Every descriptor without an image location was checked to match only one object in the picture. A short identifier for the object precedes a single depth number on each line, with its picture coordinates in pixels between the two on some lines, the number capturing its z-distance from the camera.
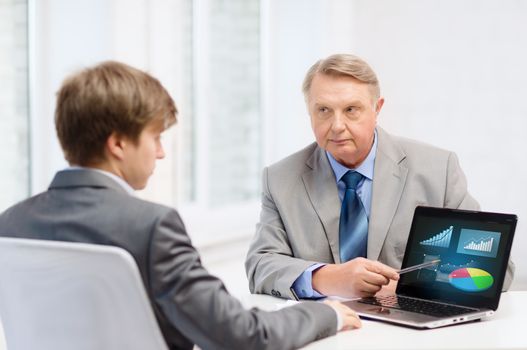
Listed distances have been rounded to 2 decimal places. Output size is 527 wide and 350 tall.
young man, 1.75
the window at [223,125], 3.68
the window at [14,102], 2.93
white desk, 1.91
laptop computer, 2.08
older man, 2.42
